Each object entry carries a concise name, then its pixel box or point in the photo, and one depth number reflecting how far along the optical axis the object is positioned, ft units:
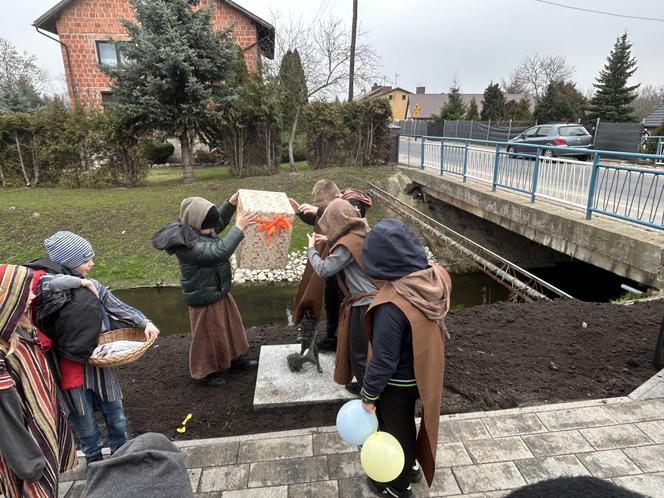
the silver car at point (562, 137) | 48.44
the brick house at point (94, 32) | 66.64
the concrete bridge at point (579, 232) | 18.10
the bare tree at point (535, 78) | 152.26
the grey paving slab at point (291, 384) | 10.98
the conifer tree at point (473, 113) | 119.85
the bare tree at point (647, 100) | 145.79
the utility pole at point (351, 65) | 58.85
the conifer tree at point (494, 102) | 118.83
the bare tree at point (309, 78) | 52.42
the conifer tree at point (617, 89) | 94.48
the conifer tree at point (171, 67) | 42.11
